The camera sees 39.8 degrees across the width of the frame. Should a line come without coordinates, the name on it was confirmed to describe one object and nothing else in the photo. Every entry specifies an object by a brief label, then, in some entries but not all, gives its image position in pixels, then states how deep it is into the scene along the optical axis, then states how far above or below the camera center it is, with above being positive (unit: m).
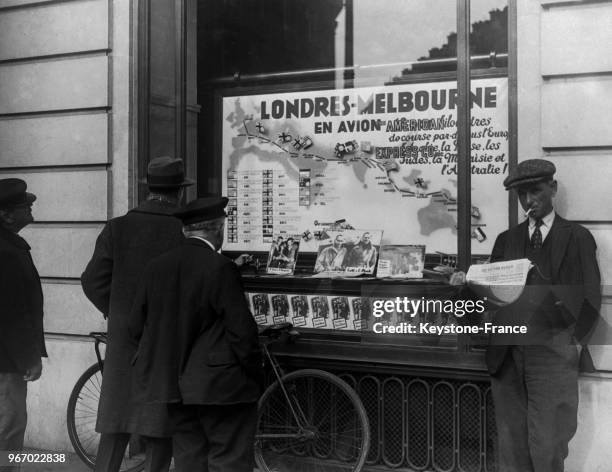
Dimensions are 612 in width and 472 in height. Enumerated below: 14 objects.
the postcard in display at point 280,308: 6.52 -0.54
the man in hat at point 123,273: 5.07 -0.21
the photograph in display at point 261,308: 6.58 -0.54
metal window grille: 5.66 -1.27
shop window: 5.88 +1.06
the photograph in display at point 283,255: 6.58 -0.13
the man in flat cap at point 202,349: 4.10 -0.55
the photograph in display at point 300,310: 6.45 -0.55
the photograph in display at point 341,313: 6.31 -0.55
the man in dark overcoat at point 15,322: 5.02 -0.51
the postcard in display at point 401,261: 6.18 -0.16
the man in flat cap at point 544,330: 4.80 -0.52
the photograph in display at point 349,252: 6.36 -0.10
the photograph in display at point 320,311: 6.38 -0.55
